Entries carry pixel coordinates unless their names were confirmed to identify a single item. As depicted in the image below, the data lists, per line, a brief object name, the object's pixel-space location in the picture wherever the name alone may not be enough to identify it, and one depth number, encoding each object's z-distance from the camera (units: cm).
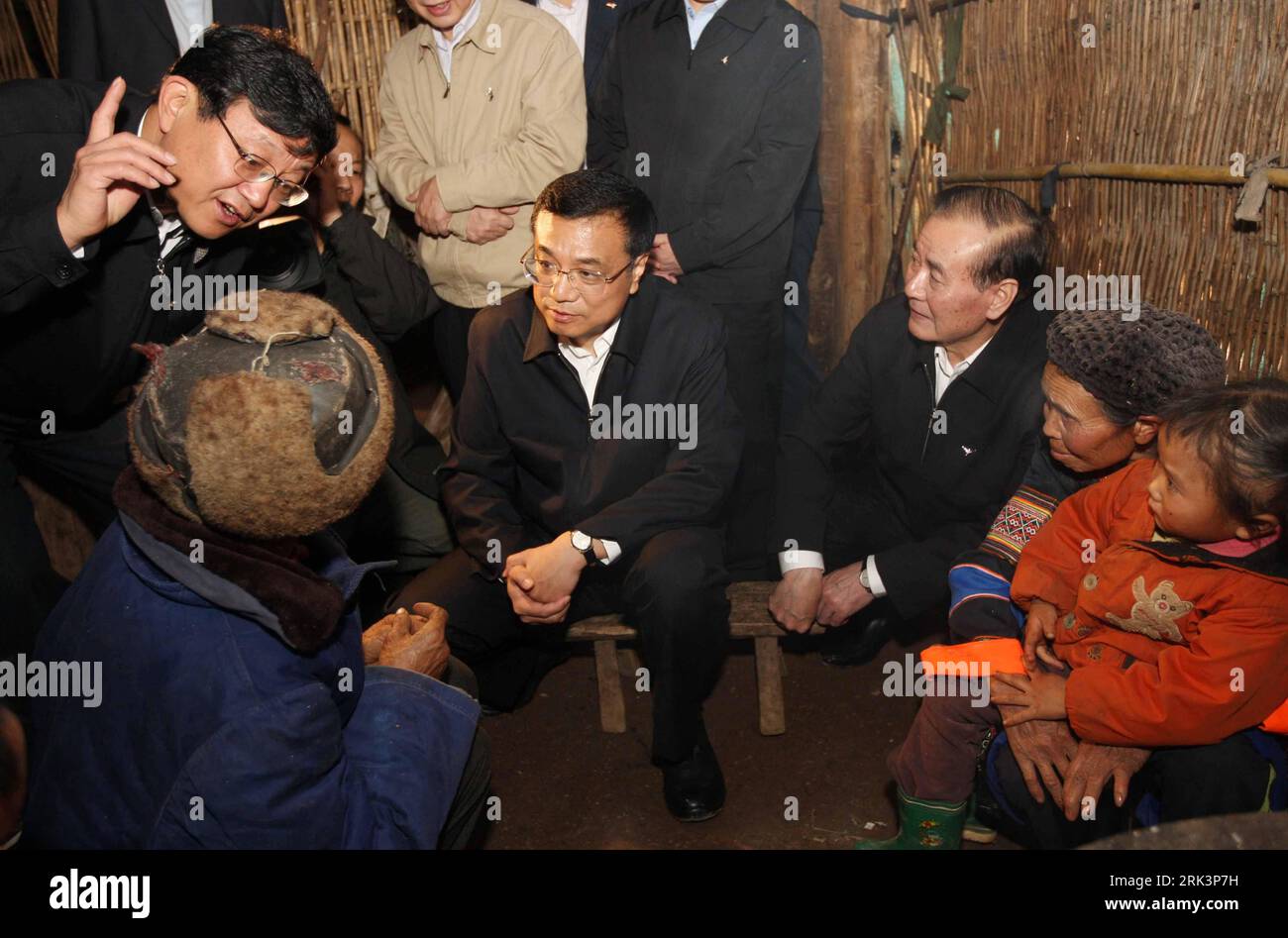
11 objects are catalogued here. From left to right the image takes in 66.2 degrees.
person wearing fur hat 152
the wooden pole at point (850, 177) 441
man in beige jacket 350
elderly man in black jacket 298
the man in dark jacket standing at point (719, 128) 362
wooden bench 326
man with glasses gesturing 235
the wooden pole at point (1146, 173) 263
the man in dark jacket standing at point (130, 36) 324
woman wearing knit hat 232
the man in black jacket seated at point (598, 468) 294
